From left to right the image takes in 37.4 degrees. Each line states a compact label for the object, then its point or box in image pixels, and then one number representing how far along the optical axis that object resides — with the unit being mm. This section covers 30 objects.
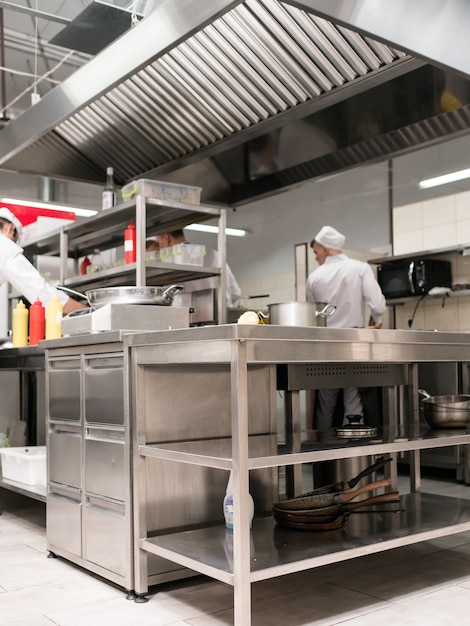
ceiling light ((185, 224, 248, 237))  8086
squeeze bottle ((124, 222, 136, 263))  3949
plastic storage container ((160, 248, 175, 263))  4180
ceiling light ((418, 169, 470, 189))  5818
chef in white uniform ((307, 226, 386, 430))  4574
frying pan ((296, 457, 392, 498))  2549
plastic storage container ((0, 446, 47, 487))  3197
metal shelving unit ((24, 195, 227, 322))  3828
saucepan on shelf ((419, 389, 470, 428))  2752
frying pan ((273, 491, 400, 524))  2314
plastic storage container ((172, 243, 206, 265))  4129
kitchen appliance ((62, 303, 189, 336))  2420
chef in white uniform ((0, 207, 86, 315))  3643
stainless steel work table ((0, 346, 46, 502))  3152
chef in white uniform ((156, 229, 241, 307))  4328
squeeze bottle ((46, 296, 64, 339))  3127
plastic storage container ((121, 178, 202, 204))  3852
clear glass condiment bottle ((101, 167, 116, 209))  4184
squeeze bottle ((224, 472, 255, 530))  2314
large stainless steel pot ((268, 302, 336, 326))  2340
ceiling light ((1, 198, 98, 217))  6137
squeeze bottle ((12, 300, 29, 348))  3648
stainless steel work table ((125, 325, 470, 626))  1838
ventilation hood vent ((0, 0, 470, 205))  2598
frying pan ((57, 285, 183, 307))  2541
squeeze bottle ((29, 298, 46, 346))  3533
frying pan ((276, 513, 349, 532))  2301
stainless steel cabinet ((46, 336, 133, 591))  2275
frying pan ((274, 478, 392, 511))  2371
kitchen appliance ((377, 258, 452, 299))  5348
